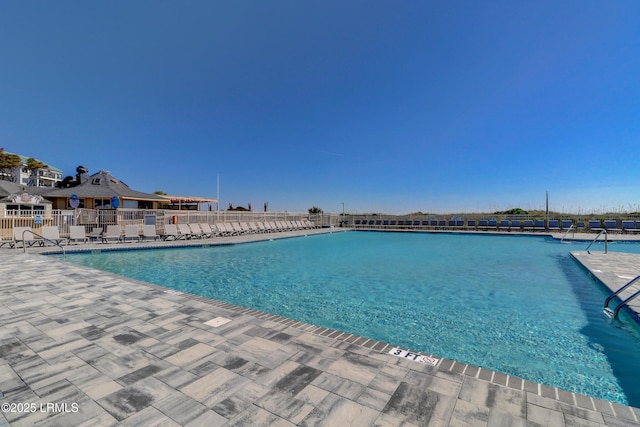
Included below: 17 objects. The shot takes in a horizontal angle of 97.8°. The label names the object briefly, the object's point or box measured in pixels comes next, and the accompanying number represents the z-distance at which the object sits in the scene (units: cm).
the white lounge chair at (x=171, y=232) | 1234
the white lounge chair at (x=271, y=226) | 1808
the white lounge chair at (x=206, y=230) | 1371
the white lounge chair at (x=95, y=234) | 1062
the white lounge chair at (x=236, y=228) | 1560
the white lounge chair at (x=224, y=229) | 1484
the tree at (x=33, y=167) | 4244
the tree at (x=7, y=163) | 3475
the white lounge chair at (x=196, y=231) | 1312
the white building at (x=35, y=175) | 4243
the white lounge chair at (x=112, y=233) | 1092
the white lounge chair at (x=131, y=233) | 1135
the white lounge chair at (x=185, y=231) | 1269
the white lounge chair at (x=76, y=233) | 1014
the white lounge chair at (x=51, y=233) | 946
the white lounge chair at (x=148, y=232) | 1181
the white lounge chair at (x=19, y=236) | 892
